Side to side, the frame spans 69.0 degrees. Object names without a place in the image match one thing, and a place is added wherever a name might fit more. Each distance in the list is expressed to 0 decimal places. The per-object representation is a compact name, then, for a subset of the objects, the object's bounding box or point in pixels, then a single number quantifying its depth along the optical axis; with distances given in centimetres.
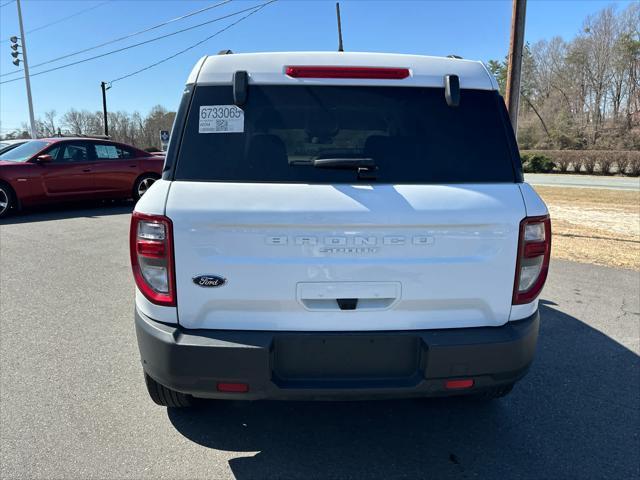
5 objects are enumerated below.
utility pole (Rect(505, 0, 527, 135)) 852
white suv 208
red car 953
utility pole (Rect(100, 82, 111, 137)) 4291
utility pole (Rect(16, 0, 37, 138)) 2568
